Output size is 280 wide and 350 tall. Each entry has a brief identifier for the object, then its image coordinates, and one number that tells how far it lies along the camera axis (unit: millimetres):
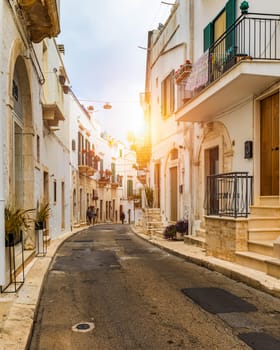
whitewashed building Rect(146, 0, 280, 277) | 8922
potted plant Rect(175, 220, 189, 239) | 14656
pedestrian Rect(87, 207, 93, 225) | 32250
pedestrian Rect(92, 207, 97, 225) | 33322
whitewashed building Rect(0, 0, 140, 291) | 6621
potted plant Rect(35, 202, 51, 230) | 10028
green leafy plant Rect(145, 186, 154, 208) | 20547
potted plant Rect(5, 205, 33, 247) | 6133
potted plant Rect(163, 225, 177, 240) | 14867
